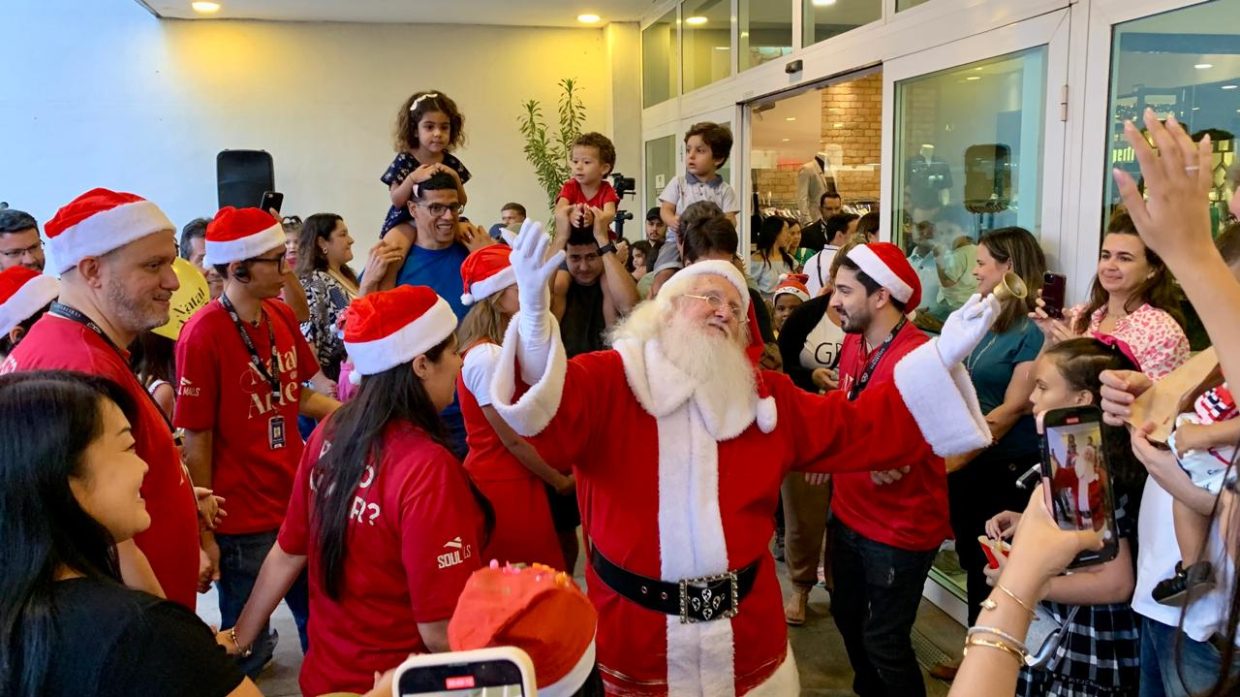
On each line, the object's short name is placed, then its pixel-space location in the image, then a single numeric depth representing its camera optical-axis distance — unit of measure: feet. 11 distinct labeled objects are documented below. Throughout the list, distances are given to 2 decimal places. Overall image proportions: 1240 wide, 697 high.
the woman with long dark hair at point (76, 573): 3.33
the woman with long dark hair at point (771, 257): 18.51
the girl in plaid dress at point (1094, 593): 6.49
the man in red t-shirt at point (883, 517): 8.30
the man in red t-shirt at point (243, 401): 8.32
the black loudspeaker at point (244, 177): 27.86
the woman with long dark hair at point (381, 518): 5.45
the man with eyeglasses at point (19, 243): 12.64
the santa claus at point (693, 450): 5.89
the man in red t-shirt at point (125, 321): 5.73
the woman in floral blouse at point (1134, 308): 8.63
